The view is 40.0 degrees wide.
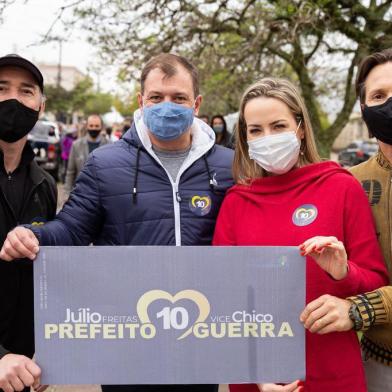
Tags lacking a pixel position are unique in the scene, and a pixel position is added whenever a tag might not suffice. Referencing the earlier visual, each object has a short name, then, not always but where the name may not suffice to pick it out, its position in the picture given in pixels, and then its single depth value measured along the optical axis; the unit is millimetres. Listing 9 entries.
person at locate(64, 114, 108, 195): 8656
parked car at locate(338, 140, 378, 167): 28742
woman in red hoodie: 2141
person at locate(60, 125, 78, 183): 15297
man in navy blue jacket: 2506
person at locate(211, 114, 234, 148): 9414
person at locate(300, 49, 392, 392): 2283
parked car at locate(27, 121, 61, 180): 16250
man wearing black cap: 2475
